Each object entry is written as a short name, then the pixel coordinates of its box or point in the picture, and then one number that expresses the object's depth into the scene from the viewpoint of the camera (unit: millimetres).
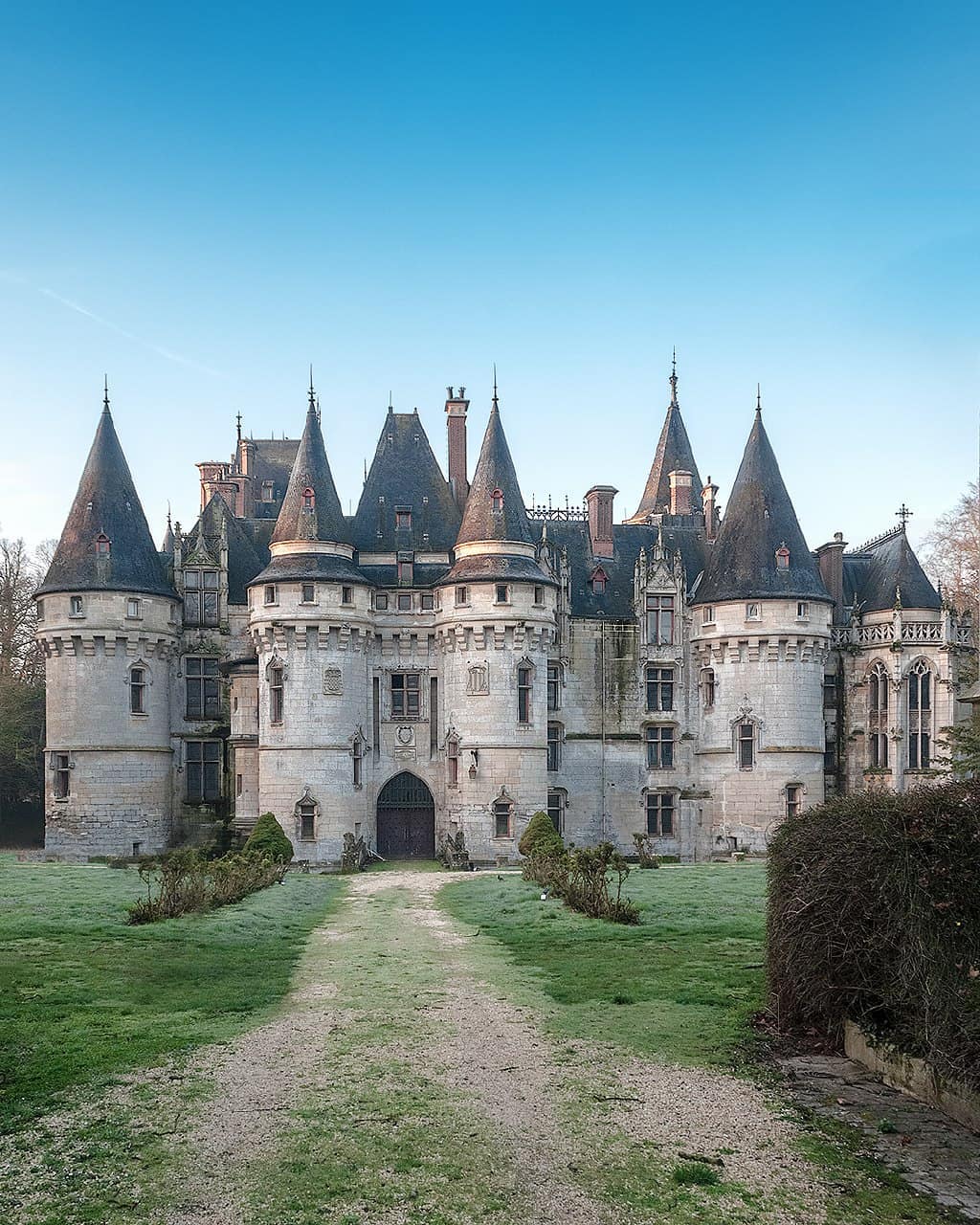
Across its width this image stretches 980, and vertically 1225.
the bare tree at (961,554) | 45125
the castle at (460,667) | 36875
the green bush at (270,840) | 32750
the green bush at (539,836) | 32688
